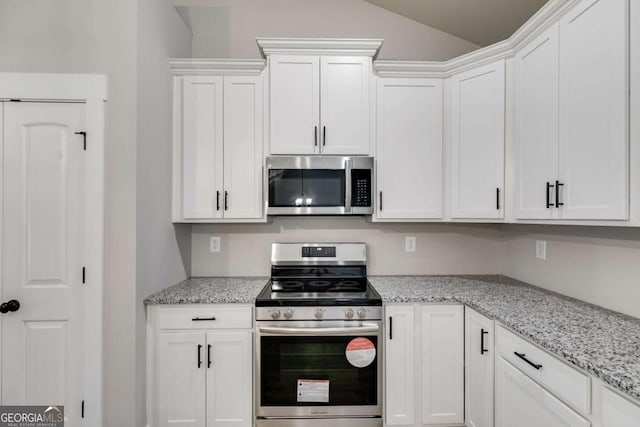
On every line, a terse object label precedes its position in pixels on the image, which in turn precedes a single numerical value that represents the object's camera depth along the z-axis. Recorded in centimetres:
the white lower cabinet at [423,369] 188
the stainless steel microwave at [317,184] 217
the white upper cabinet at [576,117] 123
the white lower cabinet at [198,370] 186
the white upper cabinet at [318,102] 217
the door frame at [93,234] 170
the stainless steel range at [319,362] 187
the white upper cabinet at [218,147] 221
